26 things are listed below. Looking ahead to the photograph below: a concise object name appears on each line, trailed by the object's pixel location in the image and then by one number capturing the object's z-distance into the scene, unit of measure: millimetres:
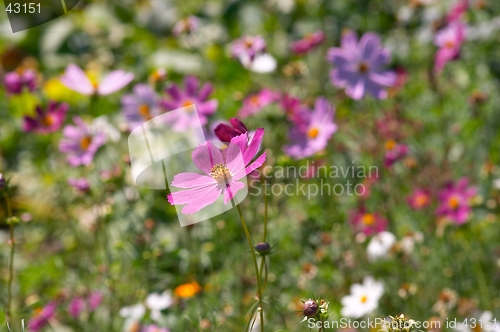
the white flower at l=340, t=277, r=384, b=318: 2857
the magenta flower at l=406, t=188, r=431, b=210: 3006
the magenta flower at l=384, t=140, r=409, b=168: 2992
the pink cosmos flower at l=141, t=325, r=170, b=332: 2831
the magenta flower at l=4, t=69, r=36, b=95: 3022
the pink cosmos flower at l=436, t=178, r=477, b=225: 2889
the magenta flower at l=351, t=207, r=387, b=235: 2985
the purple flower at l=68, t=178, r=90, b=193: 2907
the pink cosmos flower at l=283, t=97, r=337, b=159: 2945
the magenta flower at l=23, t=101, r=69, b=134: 2980
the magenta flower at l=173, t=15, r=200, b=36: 3148
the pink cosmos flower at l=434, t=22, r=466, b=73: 3082
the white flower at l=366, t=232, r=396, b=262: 2952
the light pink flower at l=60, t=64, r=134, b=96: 2928
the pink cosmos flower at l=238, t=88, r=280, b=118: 3008
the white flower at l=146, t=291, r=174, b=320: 2856
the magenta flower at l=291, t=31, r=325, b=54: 3147
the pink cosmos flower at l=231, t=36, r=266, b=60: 3012
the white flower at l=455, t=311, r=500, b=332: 2801
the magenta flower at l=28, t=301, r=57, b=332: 2852
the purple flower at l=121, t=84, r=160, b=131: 3056
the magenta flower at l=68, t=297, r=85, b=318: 2892
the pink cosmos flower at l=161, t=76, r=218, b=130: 2973
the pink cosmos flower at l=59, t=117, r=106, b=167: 2979
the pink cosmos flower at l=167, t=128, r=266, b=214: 2325
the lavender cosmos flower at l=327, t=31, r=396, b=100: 3014
